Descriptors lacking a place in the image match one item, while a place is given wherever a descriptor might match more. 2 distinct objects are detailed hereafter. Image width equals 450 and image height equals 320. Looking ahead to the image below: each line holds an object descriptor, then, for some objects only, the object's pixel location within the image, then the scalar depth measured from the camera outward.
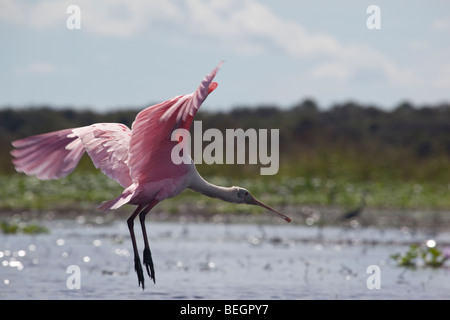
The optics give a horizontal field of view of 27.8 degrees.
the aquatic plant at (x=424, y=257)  12.07
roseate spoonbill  7.24
